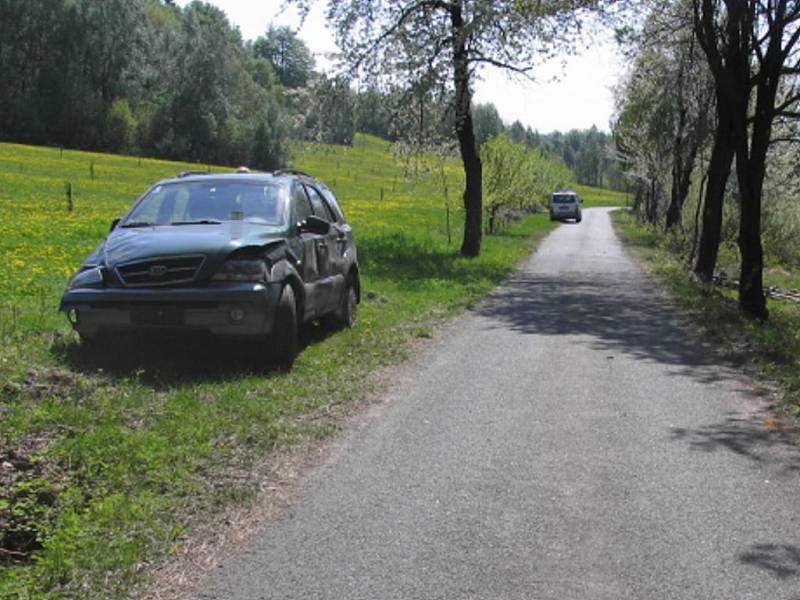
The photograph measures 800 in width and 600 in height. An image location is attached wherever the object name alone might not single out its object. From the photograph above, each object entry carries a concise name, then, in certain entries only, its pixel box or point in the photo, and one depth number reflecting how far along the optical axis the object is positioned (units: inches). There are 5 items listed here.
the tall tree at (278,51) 5979.3
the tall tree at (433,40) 826.8
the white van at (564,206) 2438.5
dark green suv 293.9
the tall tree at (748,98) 552.1
